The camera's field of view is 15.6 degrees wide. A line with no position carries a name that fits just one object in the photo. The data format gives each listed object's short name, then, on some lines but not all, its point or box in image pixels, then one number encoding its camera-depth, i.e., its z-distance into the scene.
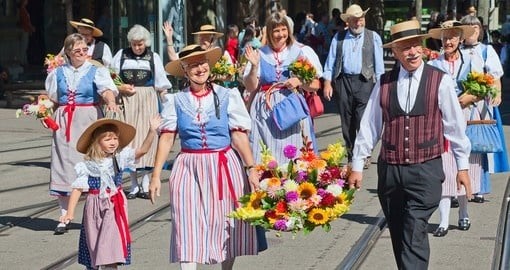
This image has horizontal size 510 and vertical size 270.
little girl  11.71
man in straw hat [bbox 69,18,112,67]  17.86
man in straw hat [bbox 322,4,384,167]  20.63
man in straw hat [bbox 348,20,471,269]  10.76
